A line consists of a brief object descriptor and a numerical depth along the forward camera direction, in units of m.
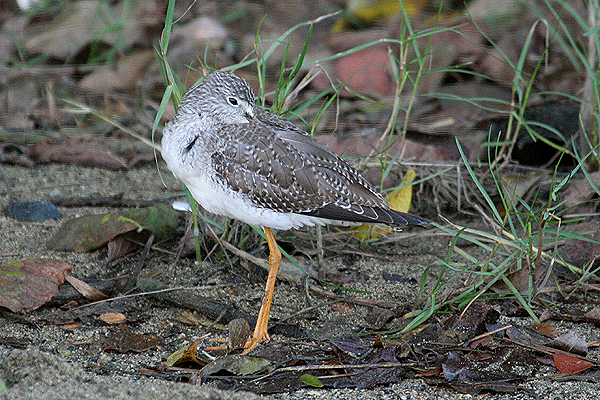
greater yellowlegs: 7.61
